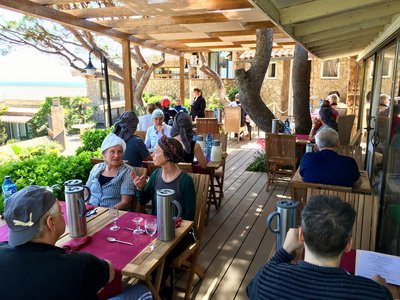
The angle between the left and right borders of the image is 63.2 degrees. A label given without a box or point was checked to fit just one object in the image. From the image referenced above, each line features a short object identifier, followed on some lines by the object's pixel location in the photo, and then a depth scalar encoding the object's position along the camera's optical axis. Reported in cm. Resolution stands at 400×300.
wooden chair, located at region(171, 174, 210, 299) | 238
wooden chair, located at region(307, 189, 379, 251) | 217
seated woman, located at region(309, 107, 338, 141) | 533
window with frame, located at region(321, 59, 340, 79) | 1518
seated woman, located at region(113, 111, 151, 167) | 380
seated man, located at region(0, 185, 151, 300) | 125
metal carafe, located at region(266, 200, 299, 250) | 167
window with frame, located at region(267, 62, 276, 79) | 1681
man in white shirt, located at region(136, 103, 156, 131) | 620
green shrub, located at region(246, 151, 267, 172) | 644
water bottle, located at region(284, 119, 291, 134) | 627
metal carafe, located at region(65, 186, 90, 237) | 201
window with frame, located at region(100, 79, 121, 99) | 2166
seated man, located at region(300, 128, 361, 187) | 291
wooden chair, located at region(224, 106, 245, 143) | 962
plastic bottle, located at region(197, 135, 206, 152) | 449
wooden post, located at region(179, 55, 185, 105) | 955
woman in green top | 250
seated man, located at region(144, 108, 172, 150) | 489
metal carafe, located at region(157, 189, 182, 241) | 190
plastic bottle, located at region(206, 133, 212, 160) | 441
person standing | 908
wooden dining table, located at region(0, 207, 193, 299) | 170
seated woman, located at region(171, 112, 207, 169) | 404
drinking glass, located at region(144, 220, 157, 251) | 205
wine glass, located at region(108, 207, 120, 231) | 233
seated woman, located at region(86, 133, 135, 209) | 277
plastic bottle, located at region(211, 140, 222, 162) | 415
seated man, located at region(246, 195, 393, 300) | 110
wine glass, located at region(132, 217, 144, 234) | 208
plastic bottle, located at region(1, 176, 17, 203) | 255
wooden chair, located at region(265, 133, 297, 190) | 518
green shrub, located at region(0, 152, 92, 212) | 333
